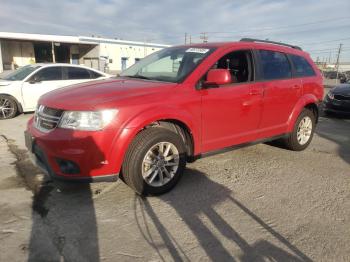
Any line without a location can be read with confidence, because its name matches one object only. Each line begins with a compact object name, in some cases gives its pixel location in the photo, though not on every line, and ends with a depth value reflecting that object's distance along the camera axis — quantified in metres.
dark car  9.46
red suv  3.29
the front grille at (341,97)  9.52
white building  29.19
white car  8.67
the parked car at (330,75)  49.75
